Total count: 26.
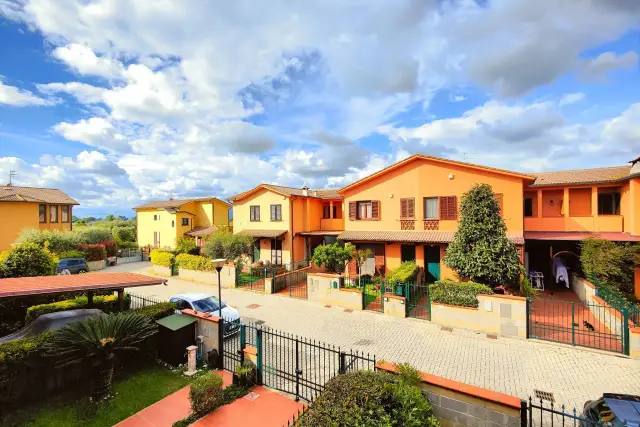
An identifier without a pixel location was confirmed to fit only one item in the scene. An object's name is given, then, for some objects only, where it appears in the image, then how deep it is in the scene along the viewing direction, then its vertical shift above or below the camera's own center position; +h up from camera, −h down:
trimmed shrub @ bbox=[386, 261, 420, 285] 15.56 -3.47
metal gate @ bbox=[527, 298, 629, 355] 10.05 -4.68
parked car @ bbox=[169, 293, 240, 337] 12.38 -3.91
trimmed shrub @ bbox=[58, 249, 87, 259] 25.36 -3.24
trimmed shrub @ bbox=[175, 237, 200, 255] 28.61 -3.10
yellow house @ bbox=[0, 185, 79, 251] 27.92 +0.81
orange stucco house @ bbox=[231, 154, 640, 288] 17.17 +0.18
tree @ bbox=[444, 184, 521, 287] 13.38 -1.62
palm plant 7.28 -3.26
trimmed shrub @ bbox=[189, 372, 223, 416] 6.82 -4.26
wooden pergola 7.91 -2.10
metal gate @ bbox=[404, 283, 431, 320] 13.64 -4.69
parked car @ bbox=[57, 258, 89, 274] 23.13 -3.95
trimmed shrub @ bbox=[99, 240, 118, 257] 31.49 -3.35
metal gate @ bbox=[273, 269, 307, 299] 17.86 -4.66
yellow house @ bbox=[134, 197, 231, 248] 34.38 -0.38
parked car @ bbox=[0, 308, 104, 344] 8.50 -3.18
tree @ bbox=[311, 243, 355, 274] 18.47 -2.73
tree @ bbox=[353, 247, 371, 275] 18.73 -2.76
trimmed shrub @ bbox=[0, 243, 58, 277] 15.30 -2.36
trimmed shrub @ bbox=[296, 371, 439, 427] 4.55 -3.20
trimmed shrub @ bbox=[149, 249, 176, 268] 24.53 -3.60
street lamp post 11.49 -1.89
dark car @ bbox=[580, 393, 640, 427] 5.12 -3.69
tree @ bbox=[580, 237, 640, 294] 13.55 -2.52
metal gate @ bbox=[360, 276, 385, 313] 14.79 -4.73
